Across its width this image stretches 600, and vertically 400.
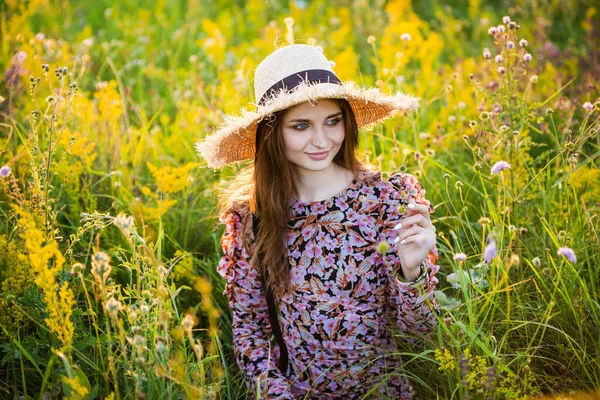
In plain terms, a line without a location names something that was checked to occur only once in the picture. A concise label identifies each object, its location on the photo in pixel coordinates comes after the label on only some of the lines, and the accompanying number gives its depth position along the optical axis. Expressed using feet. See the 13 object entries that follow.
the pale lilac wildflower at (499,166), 6.21
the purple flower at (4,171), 7.48
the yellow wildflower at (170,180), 9.00
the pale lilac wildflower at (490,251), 4.74
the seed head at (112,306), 5.00
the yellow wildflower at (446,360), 5.60
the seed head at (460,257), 5.70
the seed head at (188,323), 5.31
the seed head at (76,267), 5.59
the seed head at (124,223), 5.20
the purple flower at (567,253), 5.21
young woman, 7.28
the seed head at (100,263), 5.07
